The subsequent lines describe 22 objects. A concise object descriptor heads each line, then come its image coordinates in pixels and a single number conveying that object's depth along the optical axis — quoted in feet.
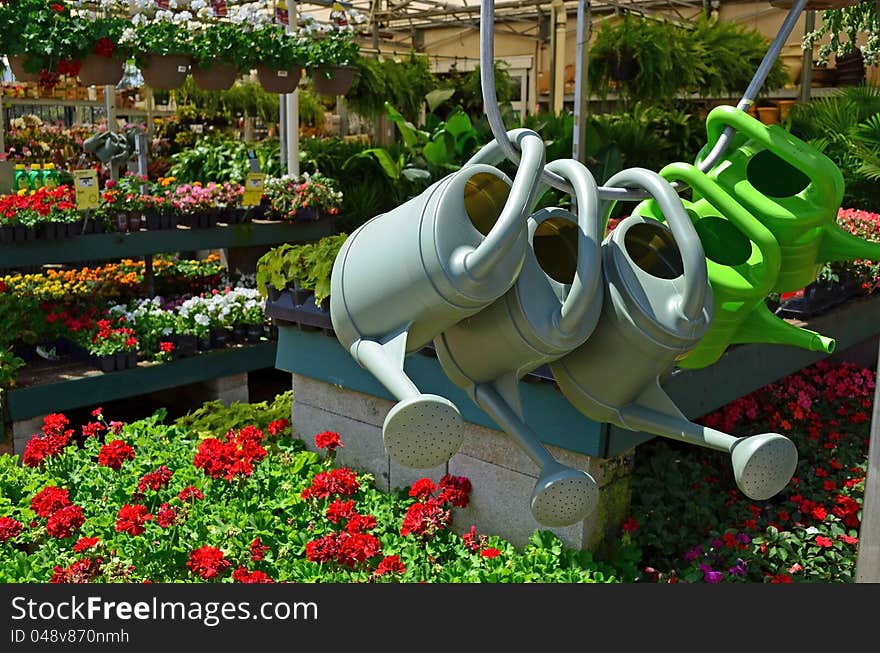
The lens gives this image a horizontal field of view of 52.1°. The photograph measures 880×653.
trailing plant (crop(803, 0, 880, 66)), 9.61
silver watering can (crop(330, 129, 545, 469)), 3.33
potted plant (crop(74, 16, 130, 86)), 14.15
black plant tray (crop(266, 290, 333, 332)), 10.25
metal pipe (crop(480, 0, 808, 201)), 3.76
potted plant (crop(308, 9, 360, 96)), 17.66
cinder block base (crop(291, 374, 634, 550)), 8.80
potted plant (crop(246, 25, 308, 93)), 16.55
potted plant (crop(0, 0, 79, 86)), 13.37
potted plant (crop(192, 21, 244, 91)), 16.01
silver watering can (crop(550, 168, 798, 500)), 3.72
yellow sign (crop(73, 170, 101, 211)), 14.96
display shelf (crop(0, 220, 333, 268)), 14.66
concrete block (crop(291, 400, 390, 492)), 10.32
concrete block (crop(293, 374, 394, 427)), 10.23
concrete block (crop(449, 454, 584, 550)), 9.01
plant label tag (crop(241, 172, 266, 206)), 18.24
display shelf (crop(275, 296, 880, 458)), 8.25
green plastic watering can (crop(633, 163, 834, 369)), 4.17
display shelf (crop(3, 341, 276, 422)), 13.61
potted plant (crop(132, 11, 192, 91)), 15.19
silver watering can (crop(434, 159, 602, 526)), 3.64
